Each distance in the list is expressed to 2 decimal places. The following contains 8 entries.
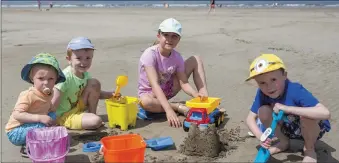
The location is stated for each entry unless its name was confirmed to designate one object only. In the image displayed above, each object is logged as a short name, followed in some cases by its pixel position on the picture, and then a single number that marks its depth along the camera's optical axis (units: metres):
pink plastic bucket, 2.45
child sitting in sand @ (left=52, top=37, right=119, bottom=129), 3.31
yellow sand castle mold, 3.30
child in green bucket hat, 2.77
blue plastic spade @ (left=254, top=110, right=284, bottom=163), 2.48
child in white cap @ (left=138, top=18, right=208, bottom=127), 3.57
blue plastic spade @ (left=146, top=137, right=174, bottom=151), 2.89
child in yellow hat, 2.44
